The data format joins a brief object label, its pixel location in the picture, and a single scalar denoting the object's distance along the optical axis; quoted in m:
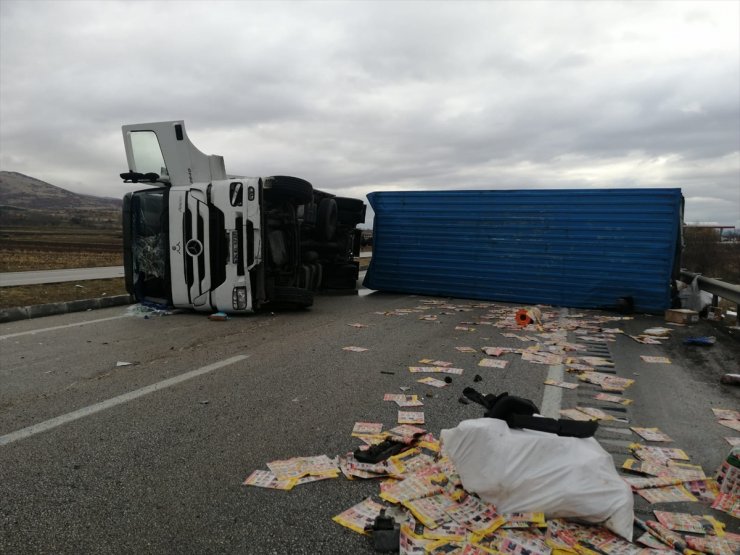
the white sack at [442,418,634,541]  2.25
